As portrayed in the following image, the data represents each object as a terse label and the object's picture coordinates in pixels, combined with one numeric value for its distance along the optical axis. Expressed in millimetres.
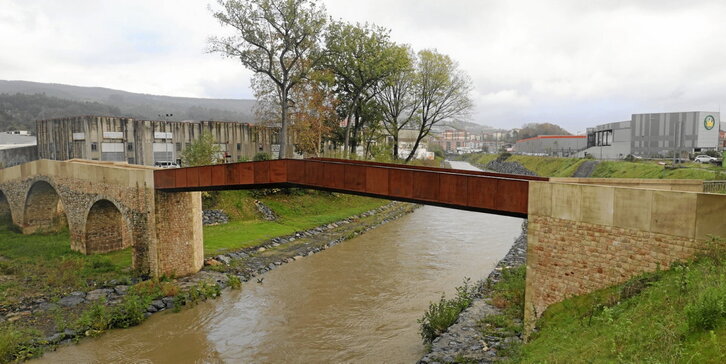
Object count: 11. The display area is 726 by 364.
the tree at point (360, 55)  36562
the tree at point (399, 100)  41812
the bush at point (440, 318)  13273
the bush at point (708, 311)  6109
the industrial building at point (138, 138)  48688
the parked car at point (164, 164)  46475
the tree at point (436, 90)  41562
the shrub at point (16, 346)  12688
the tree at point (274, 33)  29422
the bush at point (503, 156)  93619
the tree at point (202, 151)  34938
